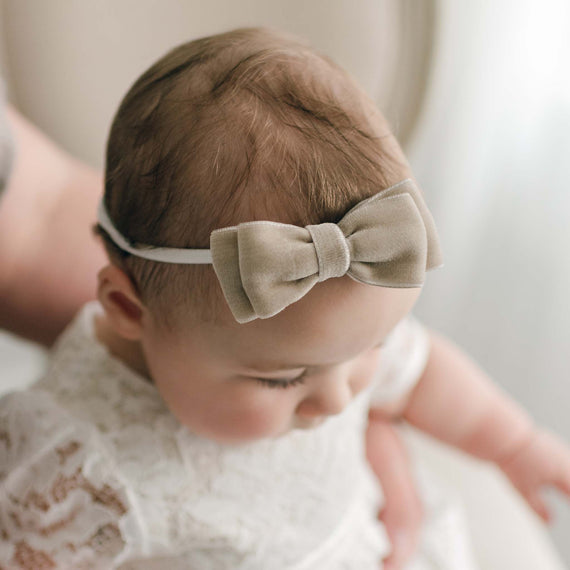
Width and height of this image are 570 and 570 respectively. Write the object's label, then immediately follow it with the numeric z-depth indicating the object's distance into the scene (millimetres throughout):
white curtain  971
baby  468
